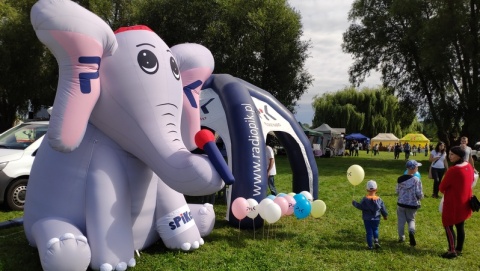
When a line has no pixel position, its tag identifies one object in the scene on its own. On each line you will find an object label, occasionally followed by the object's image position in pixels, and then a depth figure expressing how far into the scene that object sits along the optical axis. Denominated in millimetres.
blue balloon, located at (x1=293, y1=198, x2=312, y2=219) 6711
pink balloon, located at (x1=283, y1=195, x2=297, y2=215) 6801
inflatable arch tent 7207
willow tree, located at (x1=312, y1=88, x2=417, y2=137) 44000
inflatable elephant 4195
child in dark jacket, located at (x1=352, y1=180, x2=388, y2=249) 6234
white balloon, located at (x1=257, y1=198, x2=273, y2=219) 6280
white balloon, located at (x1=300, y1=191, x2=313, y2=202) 7027
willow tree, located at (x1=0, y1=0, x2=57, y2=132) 24734
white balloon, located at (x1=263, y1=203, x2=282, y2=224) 6219
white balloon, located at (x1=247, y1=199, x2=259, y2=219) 6527
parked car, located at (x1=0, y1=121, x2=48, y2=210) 7957
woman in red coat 6039
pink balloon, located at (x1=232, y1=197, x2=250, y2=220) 6465
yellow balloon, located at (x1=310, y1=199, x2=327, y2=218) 6918
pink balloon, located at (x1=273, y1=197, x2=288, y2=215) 6586
